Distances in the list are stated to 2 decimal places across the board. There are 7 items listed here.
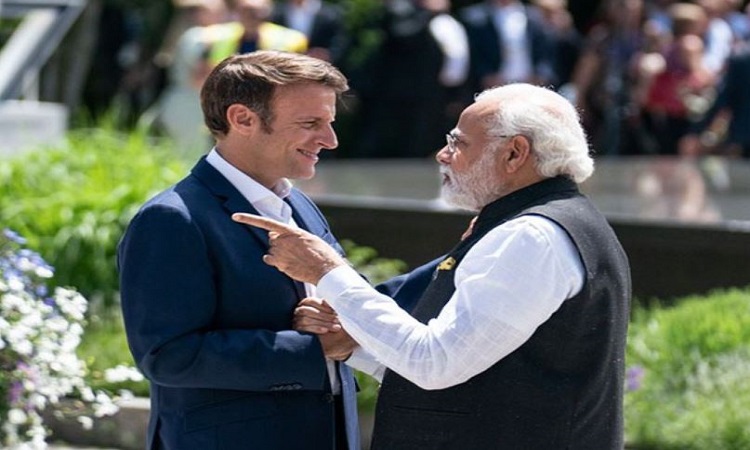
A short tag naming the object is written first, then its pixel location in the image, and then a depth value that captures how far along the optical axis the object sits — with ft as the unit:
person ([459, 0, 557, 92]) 82.52
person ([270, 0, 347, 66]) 75.28
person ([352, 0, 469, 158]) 80.18
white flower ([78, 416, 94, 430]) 24.38
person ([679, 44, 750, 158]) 80.09
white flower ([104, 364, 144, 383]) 25.04
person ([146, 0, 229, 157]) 62.43
